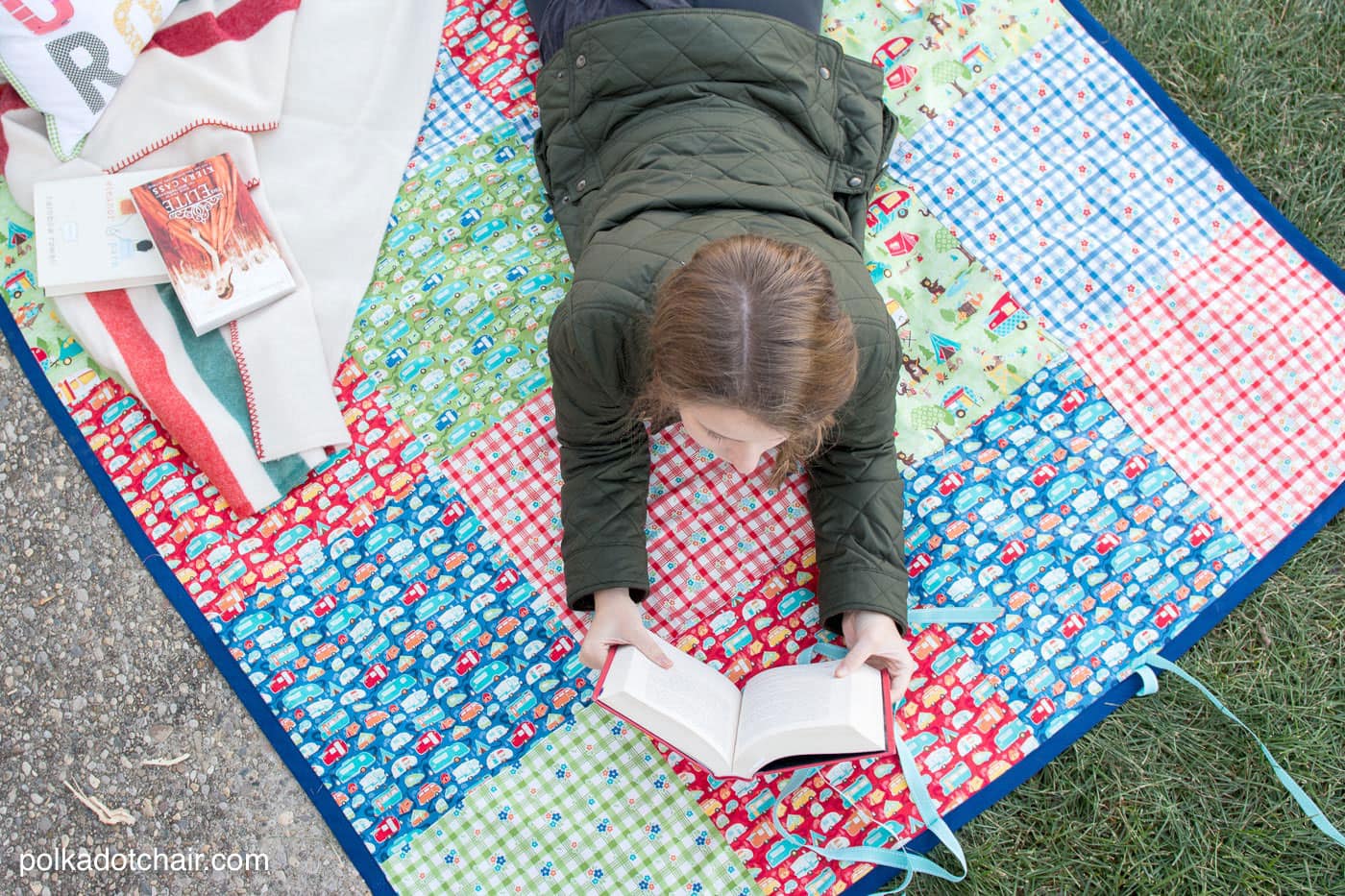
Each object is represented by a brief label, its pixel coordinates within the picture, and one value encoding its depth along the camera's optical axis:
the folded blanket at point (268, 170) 1.92
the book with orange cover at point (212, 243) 1.90
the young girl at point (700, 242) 1.42
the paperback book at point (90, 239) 1.91
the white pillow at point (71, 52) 1.87
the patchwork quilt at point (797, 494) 1.80
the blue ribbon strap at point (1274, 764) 1.78
